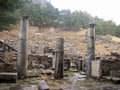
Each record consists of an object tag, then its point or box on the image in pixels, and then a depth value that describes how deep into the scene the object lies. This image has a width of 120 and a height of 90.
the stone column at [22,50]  6.26
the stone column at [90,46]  7.11
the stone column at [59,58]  6.33
